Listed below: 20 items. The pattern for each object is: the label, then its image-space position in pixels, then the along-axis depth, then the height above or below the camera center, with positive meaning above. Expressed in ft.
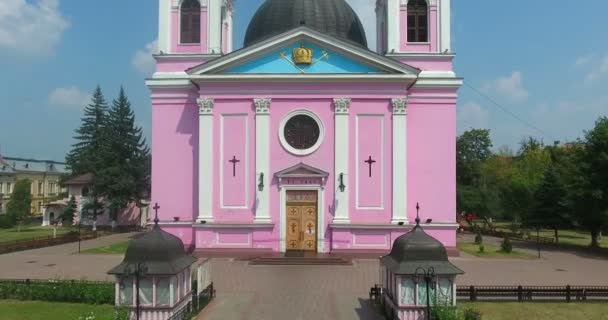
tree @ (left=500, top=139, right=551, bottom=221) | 188.24 +4.14
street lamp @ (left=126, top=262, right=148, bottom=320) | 45.42 -6.20
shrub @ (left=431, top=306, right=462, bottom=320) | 43.37 -8.96
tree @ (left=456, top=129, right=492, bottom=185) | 254.47 +19.59
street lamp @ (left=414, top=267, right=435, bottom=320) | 45.73 -6.56
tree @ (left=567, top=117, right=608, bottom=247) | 106.11 +2.00
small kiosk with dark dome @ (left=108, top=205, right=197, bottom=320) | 46.01 -6.87
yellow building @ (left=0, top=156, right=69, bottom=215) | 255.00 +6.61
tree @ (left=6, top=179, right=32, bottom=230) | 198.59 -4.79
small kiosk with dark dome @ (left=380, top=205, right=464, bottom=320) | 47.26 -6.80
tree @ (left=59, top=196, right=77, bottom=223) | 195.31 -6.58
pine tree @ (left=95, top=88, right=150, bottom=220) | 174.09 +8.87
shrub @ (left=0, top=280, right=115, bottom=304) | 56.03 -9.75
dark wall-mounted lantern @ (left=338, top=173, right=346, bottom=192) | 91.20 +1.03
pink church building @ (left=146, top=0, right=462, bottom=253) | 91.40 +6.78
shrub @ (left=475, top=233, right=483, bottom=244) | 124.36 -9.81
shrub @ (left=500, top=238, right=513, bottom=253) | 105.29 -9.45
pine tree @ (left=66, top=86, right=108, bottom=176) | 204.17 +20.27
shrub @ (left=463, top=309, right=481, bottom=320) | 45.06 -9.31
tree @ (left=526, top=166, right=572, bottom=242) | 125.31 -2.85
